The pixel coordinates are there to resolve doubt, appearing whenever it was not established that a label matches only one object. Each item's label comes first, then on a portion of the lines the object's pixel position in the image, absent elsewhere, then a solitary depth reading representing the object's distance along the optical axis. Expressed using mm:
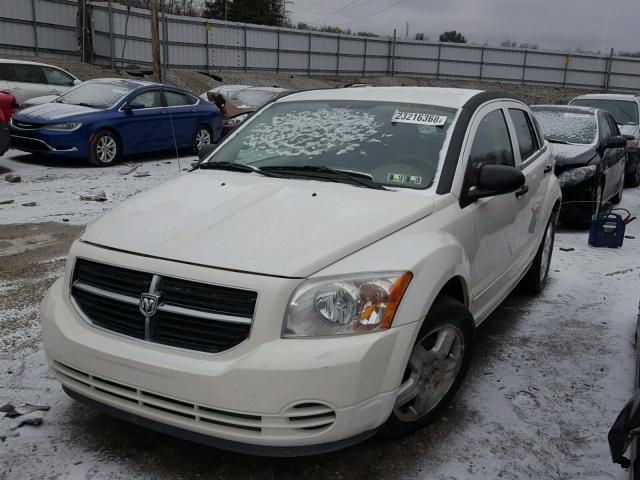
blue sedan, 10539
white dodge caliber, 2490
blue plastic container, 7207
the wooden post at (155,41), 17844
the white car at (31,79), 13875
